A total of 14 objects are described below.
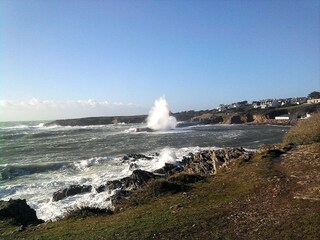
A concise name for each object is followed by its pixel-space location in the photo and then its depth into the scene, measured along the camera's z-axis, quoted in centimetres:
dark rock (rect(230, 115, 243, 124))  8999
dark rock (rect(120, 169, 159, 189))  1724
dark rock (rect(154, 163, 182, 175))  2069
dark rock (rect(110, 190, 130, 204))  1314
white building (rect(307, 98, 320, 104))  10079
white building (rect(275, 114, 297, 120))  8041
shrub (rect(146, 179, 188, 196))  1216
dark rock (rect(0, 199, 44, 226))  1140
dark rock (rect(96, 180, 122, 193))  1757
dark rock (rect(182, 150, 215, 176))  1950
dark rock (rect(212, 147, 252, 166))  2072
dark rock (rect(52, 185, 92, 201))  1708
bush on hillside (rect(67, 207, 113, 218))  1079
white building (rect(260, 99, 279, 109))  12103
